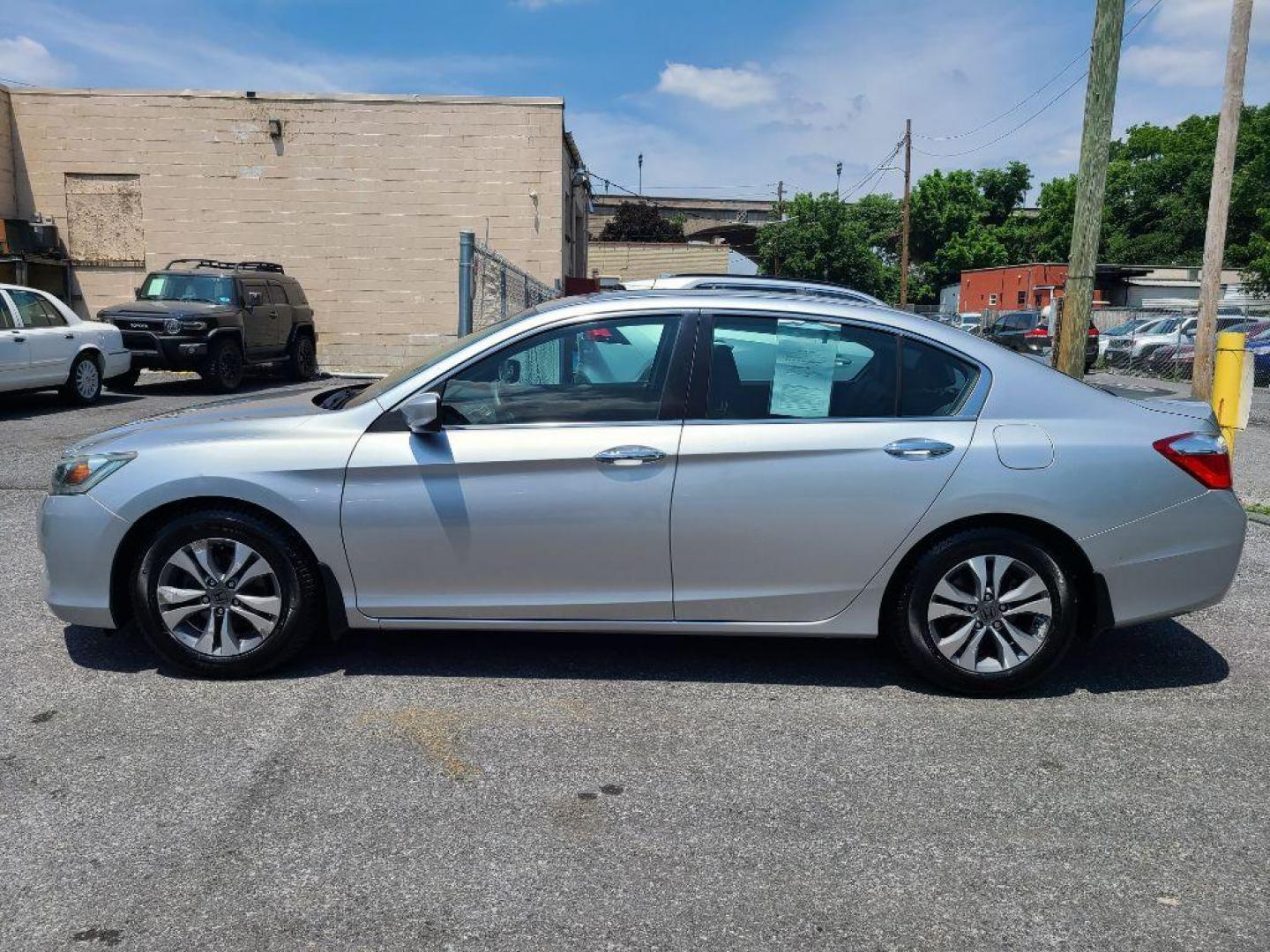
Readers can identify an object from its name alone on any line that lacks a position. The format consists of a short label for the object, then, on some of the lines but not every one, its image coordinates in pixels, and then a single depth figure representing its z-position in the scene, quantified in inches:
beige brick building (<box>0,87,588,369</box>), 852.6
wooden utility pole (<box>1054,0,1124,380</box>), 399.2
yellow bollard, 311.3
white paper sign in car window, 170.4
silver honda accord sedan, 164.7
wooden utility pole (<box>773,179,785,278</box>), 2536.9
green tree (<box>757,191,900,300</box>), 2479.1
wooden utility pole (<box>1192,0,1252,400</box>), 496.1
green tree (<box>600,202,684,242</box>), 2702.0
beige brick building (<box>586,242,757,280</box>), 1649.9
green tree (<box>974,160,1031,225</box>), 3002.0
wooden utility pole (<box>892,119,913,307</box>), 1756.9
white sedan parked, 491.2
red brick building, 1862.7
